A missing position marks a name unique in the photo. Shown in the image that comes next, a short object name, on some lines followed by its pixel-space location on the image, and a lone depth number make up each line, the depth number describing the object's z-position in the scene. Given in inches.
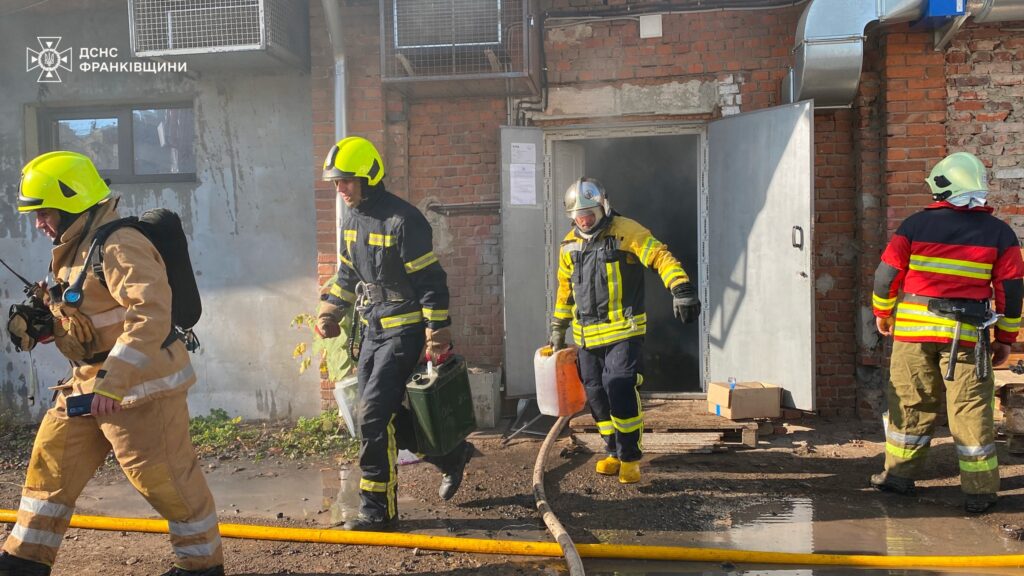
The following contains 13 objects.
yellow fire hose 139.1
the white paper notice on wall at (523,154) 262.1
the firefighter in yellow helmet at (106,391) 121.6
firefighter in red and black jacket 171.2
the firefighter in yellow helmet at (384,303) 166.7
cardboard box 227.8
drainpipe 255.2
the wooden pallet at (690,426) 219.3
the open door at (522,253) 261.4
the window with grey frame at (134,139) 279.6
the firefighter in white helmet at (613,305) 190.9
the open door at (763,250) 235.0
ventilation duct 224.1
